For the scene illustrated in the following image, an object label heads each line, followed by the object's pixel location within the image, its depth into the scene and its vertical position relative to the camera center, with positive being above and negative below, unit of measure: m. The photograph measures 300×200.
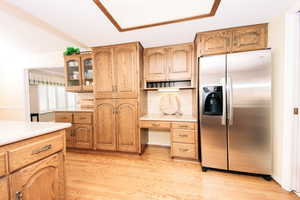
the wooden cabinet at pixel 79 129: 2.55 -0.66
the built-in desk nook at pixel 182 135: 2.09 -0.68
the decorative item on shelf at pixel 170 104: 2.63 -0.16
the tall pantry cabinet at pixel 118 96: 2.35 +0.04
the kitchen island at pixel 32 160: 0.75 -0.45
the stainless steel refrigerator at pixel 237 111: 1.60 -0.21
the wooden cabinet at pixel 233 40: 1.81 +0.88
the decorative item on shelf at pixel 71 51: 2.70 +1.06
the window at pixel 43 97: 4.98 +0.07
